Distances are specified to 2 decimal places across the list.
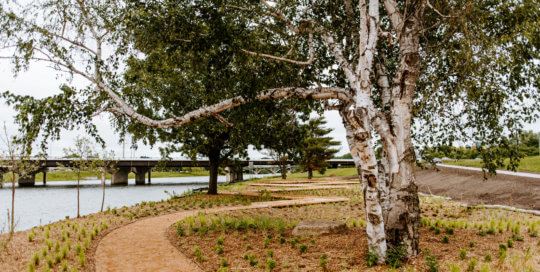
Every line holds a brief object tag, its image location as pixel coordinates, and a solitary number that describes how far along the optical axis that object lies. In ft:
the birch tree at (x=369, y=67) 18.06
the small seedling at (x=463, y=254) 19.09
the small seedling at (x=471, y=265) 17.17
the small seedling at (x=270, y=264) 18.97
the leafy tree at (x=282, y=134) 29.95
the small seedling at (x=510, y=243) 22.27
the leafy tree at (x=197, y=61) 21.52
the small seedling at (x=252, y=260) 20.03
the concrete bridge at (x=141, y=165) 150.51
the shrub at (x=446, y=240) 23.11
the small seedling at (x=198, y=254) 21.65
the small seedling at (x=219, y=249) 22.88
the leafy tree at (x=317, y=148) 120.98
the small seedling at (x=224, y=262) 20.04
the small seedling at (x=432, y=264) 16.80
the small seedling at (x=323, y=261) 18.67
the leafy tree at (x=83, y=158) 49.55
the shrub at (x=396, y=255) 18.01
